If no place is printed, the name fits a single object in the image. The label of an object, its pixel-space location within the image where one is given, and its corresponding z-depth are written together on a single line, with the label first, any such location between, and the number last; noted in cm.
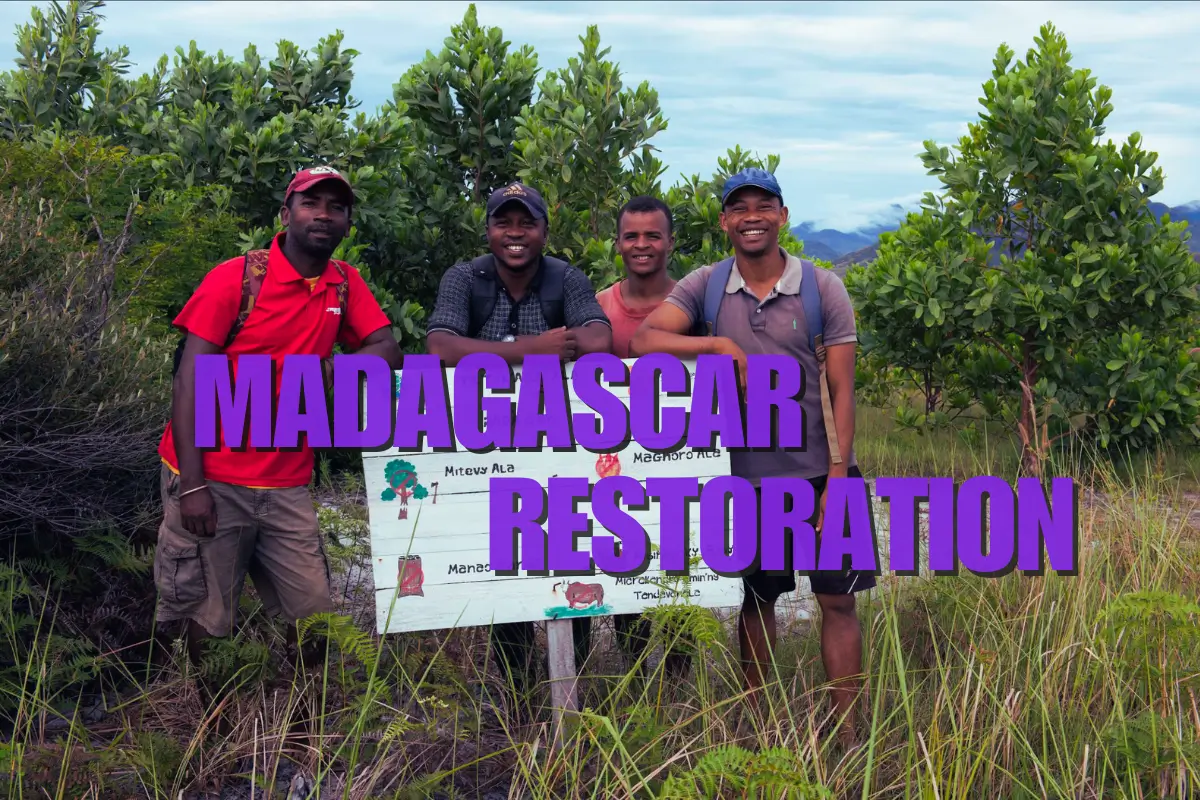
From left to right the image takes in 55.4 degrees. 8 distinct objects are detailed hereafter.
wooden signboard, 370
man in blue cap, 373
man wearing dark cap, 384
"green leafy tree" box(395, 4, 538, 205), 846
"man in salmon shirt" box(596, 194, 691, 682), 424
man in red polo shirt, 363
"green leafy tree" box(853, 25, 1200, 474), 884
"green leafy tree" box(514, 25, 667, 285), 753
